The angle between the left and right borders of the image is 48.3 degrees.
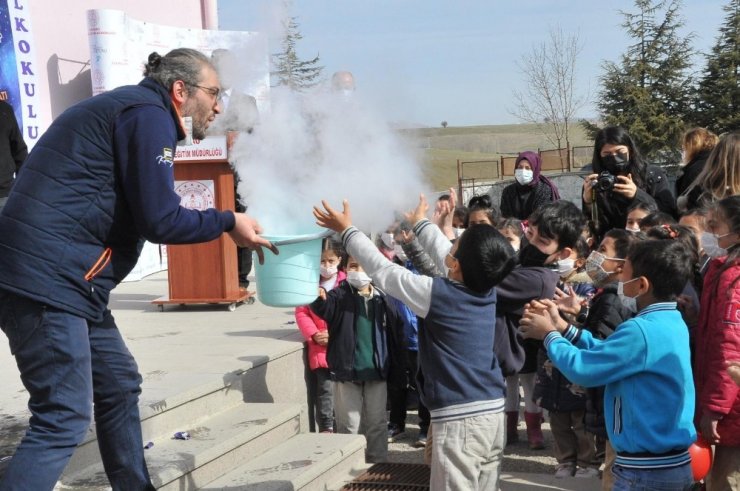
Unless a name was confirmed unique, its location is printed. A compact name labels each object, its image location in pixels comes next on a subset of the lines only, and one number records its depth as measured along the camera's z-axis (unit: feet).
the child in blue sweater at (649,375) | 10.46
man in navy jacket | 9.49
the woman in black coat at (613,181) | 18.79
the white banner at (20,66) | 32.01
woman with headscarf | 22.36
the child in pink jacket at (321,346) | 18.97
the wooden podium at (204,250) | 24.34
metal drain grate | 15.15
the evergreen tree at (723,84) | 104.99
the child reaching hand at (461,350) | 11.39
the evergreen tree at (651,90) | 107.14
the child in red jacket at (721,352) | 11.69
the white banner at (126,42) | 36.52
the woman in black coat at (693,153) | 18.84
